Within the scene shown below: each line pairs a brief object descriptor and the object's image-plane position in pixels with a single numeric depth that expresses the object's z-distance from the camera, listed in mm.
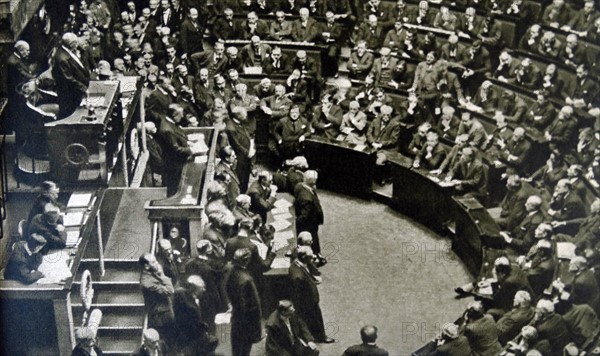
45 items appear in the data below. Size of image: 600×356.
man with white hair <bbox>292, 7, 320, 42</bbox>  20797
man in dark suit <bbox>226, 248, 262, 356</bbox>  12133
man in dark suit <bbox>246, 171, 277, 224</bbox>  14555
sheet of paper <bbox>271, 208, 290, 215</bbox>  15117
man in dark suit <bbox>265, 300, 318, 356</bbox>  11773
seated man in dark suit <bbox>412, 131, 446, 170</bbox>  16703
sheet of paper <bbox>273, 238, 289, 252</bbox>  13833
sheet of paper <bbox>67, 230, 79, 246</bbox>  11891
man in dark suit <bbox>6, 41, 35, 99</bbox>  14016
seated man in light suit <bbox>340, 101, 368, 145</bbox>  17688
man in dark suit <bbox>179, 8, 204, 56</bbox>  20406
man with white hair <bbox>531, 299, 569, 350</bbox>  11797
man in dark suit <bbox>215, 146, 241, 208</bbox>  14040
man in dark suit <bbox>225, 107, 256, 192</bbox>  15922
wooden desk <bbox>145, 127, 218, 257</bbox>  12547
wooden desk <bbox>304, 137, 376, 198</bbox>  17234
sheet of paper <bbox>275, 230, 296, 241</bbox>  14270
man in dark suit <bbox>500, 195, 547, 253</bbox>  14320
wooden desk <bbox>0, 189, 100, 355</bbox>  11039
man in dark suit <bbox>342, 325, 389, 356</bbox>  11148
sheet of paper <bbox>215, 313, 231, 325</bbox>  12367
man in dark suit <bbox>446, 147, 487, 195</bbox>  15867
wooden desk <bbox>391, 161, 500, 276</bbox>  14984
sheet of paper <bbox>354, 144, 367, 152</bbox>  17172
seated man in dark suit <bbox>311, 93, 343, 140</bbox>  17750
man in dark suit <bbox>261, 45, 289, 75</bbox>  19641
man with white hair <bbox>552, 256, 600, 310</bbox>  12367
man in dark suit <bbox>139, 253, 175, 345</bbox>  11531
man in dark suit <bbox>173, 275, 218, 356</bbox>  11625
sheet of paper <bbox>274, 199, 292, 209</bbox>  15344
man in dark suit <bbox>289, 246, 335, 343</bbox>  12664
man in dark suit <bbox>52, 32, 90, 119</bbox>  12859
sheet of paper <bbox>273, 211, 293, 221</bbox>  14938
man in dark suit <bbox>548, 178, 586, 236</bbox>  14469
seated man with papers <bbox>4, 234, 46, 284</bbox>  11086
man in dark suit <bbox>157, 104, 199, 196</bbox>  14492
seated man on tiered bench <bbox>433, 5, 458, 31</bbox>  20219
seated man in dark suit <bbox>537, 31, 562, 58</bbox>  17922
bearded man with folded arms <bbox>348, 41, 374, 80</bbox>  19906
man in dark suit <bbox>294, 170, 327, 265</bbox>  14695
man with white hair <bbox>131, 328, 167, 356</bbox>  10883
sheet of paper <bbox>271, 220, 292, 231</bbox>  14594
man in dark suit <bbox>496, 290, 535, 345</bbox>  12211
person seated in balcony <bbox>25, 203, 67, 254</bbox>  11383
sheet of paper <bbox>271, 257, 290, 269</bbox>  13242
